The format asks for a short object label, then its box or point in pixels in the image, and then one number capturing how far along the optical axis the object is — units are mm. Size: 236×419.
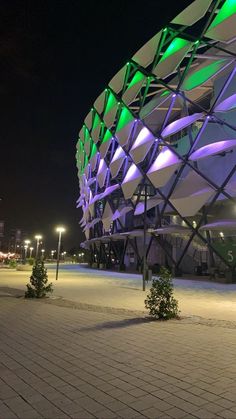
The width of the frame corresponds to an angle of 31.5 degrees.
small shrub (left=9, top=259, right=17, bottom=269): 46375
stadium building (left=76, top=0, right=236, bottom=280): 31812
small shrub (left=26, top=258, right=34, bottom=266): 47106
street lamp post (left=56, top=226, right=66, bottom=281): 29289
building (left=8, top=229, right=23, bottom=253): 122981
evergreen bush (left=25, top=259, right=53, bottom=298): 15086
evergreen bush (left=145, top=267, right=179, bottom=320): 10594
